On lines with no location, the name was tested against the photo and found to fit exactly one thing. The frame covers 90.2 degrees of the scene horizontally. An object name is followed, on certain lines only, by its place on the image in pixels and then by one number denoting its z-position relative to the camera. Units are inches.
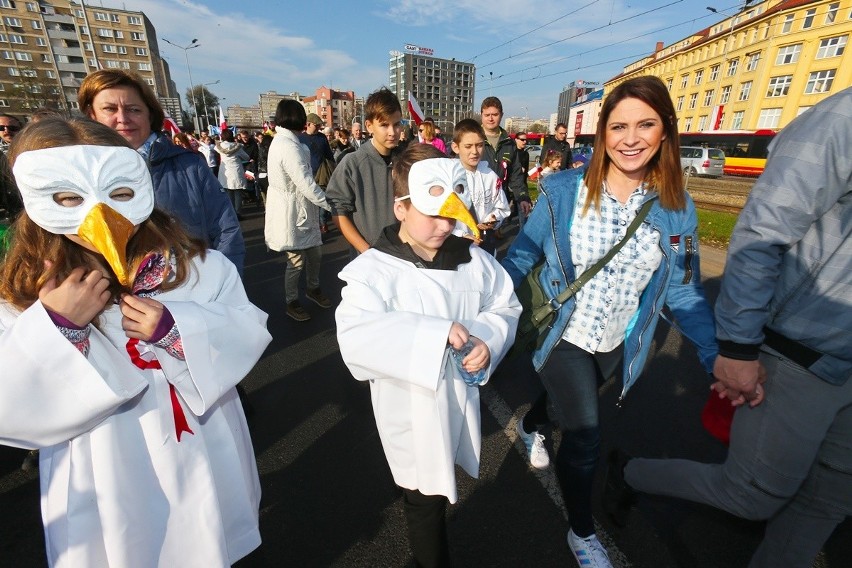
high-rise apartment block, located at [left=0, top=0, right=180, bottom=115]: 2383.1
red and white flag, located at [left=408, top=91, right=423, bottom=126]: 216.6
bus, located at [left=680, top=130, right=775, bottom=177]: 964.6
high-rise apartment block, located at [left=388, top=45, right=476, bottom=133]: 3892.7
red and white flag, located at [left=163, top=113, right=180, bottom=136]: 313.1
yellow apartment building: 1326.3
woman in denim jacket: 71.4
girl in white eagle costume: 41.0
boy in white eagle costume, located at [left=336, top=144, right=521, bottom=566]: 54.6
